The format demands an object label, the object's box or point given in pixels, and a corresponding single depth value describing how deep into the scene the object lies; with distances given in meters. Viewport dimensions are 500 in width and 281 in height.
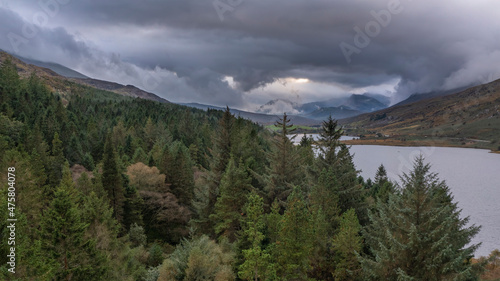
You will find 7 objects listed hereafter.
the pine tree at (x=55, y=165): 44.16
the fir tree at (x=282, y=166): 35.25
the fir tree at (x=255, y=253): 20.39
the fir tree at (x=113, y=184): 40.19
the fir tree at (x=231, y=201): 32.28
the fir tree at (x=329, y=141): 33.68
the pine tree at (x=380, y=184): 47.51
